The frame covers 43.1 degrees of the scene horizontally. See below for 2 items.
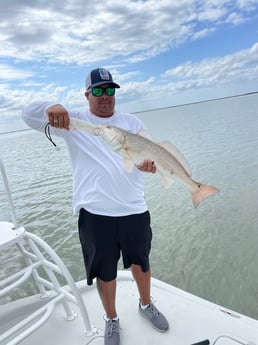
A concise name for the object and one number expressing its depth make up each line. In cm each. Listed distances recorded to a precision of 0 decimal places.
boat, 256
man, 253
